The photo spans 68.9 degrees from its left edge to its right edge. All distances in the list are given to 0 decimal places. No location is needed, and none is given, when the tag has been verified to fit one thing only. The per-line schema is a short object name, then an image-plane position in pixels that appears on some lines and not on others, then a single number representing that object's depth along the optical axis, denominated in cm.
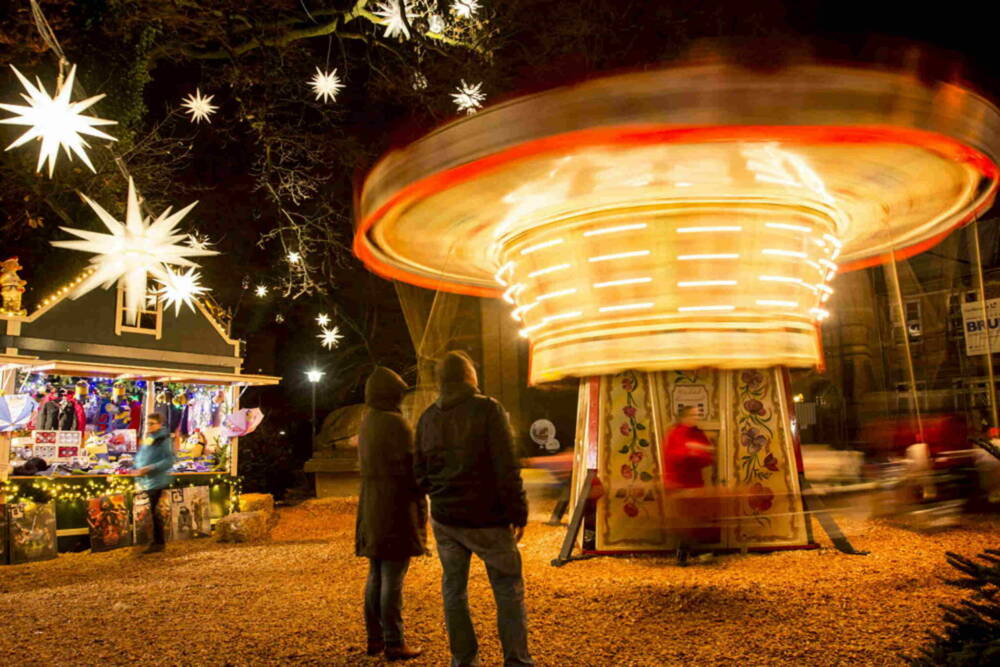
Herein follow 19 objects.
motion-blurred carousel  484
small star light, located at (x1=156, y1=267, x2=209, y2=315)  755
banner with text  2156
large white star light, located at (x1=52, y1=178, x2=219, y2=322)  643
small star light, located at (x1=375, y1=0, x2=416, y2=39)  982
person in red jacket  777
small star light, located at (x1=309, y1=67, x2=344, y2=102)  922
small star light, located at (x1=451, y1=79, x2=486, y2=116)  1180
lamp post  2244
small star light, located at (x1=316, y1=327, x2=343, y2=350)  2405
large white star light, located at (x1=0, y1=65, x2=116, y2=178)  483
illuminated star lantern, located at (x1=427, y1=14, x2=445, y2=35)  1200
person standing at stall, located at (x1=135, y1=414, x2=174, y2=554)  1033
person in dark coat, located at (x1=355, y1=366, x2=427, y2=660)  467
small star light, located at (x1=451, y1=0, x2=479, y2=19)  1035
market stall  1110
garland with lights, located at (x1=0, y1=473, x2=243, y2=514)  1077
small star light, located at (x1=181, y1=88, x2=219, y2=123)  954
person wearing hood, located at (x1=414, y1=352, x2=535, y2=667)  397
